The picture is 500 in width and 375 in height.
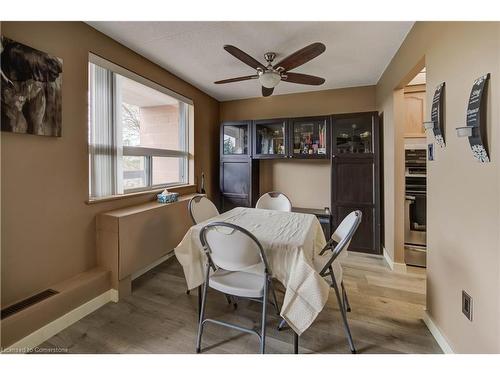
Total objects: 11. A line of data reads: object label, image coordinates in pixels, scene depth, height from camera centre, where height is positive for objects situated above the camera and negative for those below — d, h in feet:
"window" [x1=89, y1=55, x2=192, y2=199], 6.91 +1.98
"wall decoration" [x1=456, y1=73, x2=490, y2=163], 3.55 +1.00
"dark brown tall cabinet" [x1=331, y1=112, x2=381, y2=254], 9.87 +0.43
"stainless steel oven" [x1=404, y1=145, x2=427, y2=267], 9.32 -0.87
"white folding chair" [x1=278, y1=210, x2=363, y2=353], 4.57 -1.94
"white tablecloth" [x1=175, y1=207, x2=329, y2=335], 4.32 -1.69
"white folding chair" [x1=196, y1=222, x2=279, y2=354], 4.33 -1.59
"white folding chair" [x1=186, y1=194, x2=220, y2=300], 6.75 -0.85
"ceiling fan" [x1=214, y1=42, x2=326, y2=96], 5.79 +3.48
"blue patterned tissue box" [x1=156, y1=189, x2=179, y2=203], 8.83 -0.52
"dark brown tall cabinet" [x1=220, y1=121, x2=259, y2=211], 12.21 +0.90
